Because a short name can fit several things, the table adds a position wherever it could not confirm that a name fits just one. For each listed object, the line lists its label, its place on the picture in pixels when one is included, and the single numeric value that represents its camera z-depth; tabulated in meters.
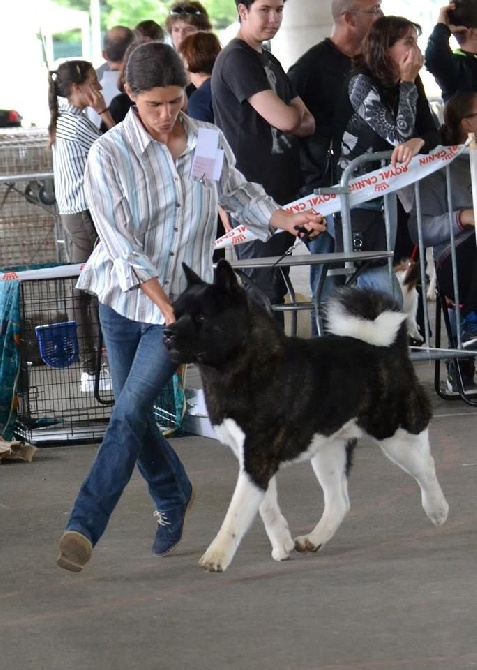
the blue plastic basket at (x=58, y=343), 12.40
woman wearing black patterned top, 12.32
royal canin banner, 12.31
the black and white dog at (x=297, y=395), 7.50
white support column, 24.32
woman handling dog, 7.57
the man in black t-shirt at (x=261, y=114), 12.03
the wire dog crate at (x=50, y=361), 12.28
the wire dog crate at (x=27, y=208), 18.84
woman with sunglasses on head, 15.78
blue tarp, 12.08
